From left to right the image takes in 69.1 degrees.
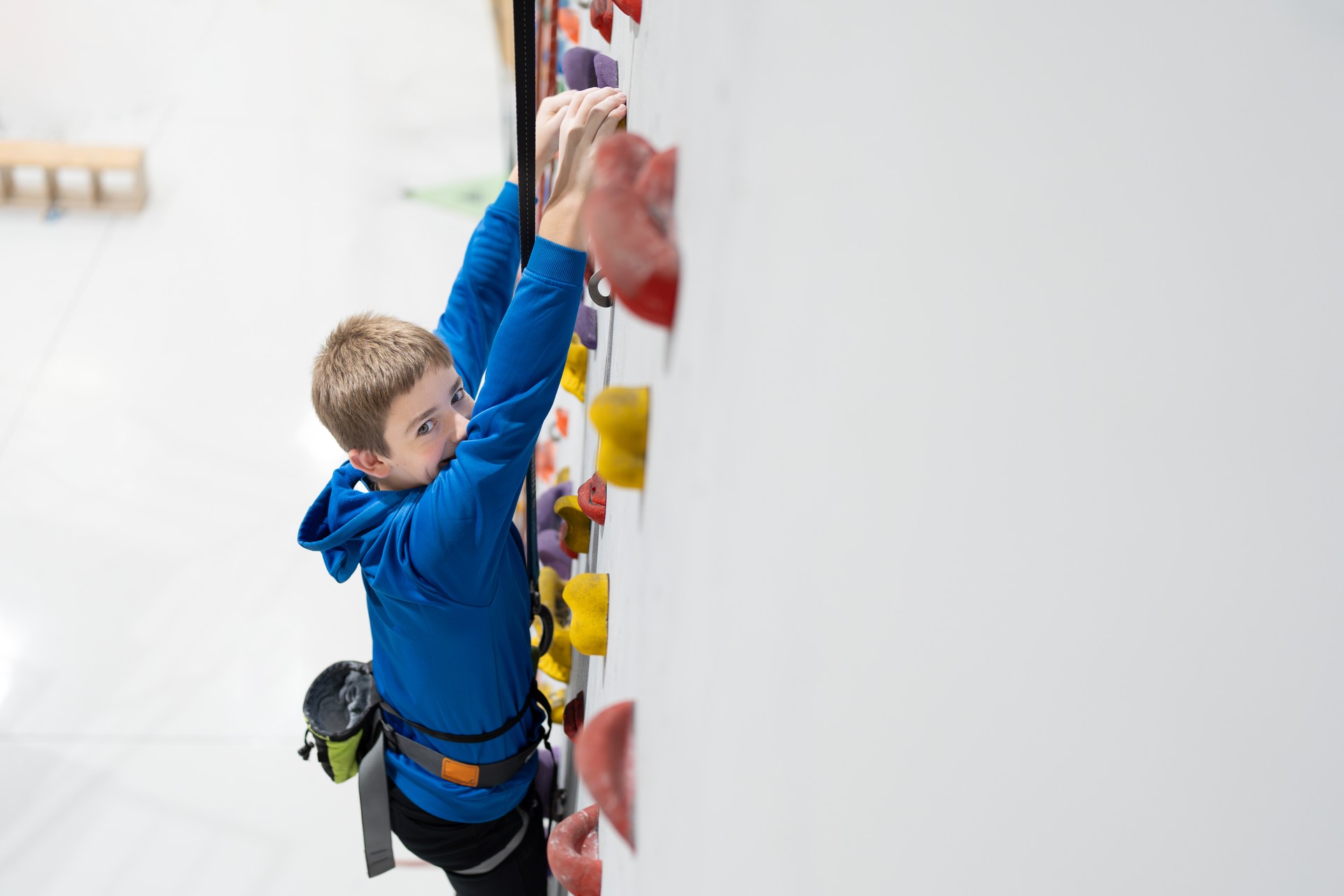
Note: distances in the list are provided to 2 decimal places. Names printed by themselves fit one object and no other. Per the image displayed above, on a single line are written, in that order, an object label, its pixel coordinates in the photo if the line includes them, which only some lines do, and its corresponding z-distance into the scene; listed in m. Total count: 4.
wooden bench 3.21
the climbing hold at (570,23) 1.65
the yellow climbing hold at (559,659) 1.29
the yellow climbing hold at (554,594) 1.33
